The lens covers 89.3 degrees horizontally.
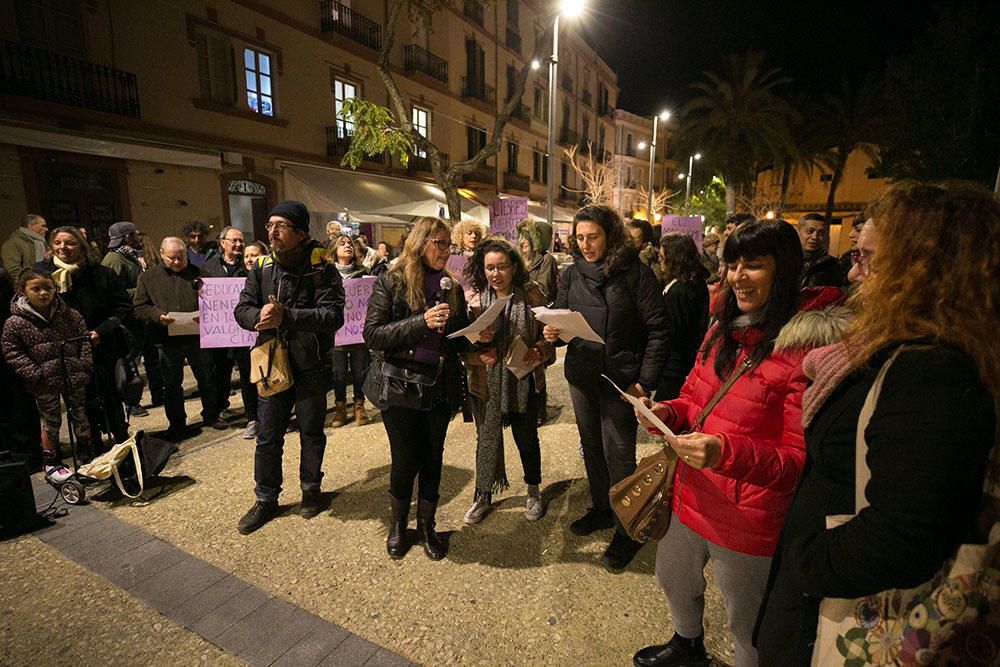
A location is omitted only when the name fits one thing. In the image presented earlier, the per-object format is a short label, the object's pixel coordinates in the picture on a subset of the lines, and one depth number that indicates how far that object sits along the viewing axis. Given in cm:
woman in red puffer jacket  169
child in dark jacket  399
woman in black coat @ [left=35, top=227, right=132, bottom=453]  448
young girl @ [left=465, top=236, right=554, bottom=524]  347
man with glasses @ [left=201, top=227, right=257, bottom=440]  555
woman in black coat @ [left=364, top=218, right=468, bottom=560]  310
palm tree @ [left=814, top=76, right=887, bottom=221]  3056
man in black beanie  359
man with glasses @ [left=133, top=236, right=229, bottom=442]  521
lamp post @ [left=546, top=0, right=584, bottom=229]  947
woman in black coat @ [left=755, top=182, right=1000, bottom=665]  99
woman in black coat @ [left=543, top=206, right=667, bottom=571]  314
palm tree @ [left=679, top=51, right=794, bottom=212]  2744
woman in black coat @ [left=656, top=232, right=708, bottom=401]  413
